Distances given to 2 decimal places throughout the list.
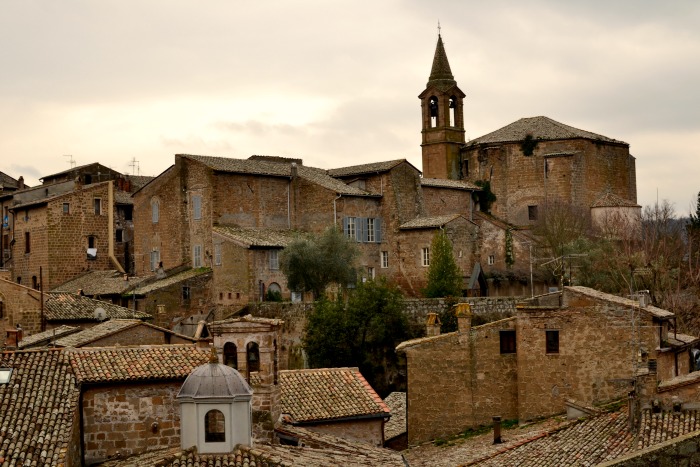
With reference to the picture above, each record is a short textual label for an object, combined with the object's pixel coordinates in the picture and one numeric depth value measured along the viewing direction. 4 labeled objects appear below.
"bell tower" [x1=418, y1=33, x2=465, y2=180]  69.38
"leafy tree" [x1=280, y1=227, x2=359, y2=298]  51.66
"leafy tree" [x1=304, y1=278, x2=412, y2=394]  44.22
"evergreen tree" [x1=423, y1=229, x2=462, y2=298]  52.81
